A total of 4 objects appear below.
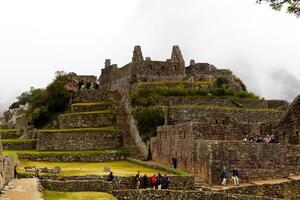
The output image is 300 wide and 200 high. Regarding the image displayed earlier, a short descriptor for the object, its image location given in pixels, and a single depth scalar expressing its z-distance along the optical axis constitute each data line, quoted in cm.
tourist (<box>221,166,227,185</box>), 2085
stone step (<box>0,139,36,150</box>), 3399
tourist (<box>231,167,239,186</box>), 2094
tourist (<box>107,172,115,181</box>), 2040
